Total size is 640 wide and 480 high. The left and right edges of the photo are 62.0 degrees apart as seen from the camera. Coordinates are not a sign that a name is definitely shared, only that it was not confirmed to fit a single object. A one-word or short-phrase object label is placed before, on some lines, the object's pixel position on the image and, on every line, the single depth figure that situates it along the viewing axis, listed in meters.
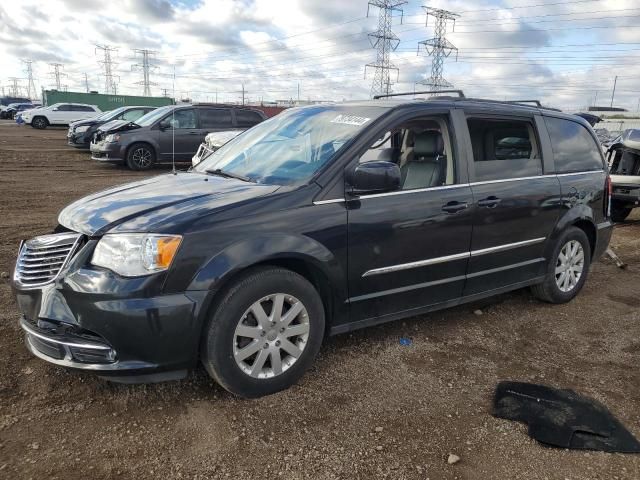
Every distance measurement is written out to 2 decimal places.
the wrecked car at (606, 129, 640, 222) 8.92
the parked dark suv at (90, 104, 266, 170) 13.87
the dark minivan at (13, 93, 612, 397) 2.78
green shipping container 45.62
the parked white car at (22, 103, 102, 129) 32.47
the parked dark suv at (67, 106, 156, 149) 18.05
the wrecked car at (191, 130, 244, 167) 11.40
